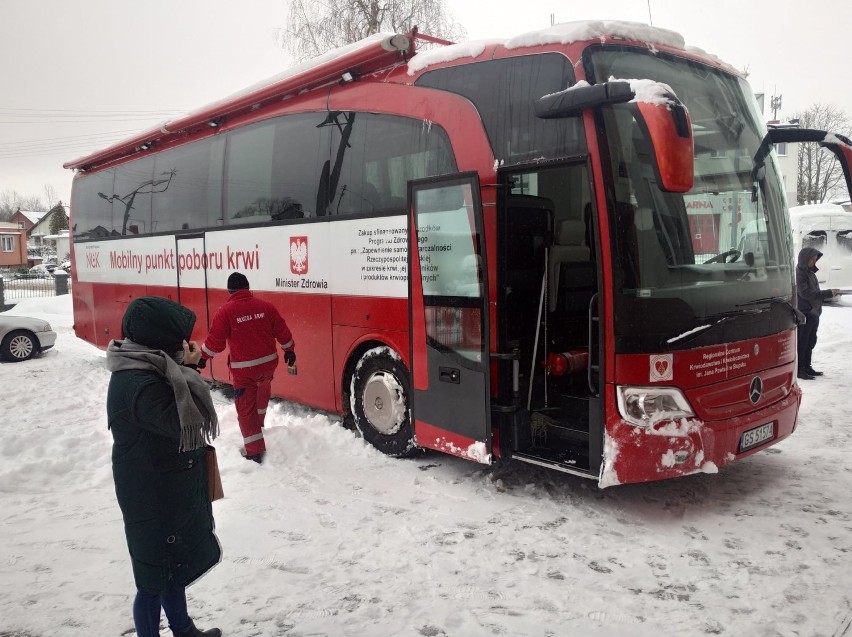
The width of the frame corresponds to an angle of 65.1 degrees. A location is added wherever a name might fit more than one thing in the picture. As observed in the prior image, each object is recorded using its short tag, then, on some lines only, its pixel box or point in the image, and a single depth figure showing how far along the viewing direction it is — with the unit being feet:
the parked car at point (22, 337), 42.63
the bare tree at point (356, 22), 85.15
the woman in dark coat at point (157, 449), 9.48
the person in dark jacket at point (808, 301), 31.04
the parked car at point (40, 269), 172.35
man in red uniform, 20.38
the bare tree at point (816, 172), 159.33
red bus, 14.55
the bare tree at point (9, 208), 375.35
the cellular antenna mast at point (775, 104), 163.94
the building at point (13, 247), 217.03
